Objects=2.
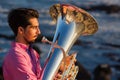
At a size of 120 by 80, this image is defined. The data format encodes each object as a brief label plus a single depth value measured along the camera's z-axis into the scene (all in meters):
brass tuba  4.15
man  3.96
